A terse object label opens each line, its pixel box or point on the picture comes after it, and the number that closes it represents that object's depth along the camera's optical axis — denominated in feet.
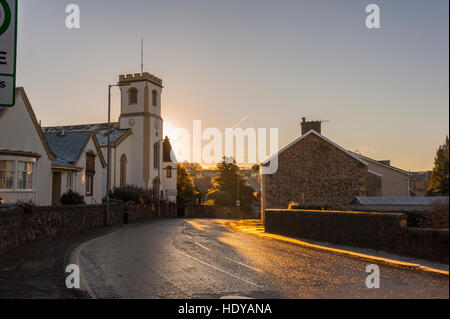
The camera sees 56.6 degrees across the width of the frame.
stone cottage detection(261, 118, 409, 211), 95.45
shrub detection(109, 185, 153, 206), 167.12
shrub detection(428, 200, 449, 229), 34.47
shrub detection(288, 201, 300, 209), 77.66
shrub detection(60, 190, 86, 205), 102.46
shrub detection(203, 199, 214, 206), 249.41
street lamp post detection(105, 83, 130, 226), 96.75
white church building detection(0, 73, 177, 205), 87.40
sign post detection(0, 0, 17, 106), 30.78
